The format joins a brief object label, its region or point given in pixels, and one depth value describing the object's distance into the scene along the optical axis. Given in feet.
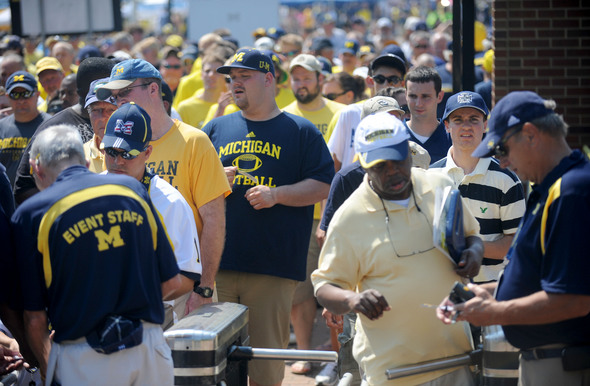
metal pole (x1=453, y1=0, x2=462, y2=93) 27.12
